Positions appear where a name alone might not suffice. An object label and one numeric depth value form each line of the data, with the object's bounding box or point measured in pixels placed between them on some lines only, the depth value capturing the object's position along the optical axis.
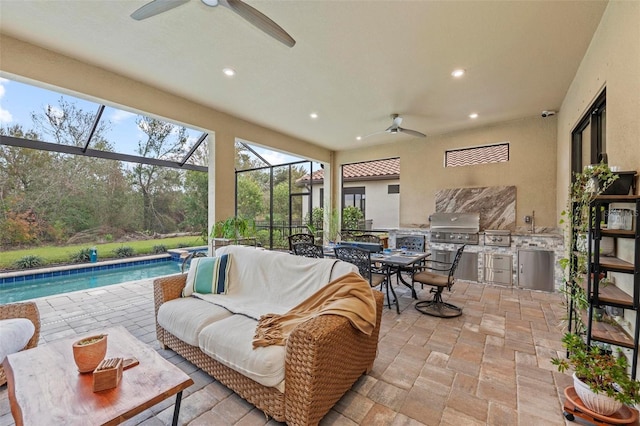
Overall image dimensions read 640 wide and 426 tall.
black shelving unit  1.63
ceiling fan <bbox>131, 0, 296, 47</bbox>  1.95
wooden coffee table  1.14
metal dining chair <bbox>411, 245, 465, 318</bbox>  3.37
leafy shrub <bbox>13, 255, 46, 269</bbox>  5.84
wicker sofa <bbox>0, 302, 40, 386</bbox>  2.12
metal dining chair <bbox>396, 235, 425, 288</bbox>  4.57
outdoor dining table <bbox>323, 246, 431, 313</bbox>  3.36
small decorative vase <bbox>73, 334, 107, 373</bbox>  1.42
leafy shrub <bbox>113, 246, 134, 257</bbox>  7.58
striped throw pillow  2.67
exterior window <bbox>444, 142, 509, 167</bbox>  5.37
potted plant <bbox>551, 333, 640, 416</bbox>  1.50
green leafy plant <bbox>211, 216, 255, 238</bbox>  4.61
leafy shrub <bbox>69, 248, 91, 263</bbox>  6.71
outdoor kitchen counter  4.45
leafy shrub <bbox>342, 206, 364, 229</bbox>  7.94
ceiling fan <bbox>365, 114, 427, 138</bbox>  4.86
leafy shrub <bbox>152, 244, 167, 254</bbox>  8.31
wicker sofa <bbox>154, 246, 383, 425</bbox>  1.48
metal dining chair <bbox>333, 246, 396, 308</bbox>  3.29
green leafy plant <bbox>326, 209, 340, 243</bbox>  7.45
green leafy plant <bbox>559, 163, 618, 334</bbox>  1.84
